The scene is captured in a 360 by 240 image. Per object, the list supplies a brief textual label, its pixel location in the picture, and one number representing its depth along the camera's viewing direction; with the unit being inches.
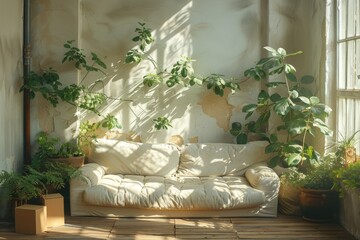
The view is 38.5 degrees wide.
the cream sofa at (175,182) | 216.7
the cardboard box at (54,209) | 207.3
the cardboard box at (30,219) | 198.5
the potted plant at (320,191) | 213.5
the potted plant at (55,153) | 239.1
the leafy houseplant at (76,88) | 241.9
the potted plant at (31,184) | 206.5
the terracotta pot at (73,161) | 238.8
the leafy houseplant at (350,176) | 184.5
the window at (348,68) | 208.5
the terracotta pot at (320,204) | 213.5
